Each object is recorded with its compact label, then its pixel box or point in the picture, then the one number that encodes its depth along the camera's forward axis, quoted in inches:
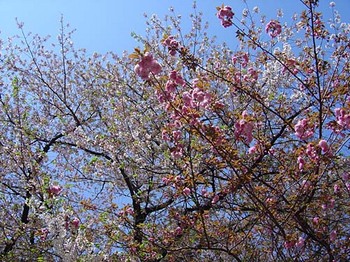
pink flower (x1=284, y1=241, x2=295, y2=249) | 144.8
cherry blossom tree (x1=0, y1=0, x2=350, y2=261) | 145.1
